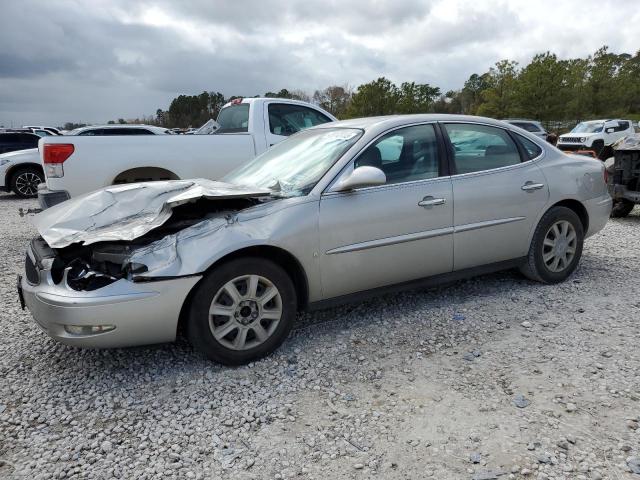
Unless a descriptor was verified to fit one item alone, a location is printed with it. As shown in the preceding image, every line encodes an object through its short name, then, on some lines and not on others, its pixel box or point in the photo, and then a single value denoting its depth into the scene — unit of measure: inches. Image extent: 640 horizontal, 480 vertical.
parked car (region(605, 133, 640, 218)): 296.4
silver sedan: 117.2
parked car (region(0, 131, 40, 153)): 593.6
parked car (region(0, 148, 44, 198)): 481.1
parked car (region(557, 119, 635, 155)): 845.2
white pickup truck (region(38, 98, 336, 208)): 233.0
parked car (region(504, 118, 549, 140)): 815.6
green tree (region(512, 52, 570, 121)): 1406.3
